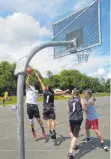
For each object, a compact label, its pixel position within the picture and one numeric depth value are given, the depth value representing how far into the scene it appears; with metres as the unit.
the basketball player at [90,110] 3.58
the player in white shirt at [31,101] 4.15
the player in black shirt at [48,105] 4.12
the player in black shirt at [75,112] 3.39
